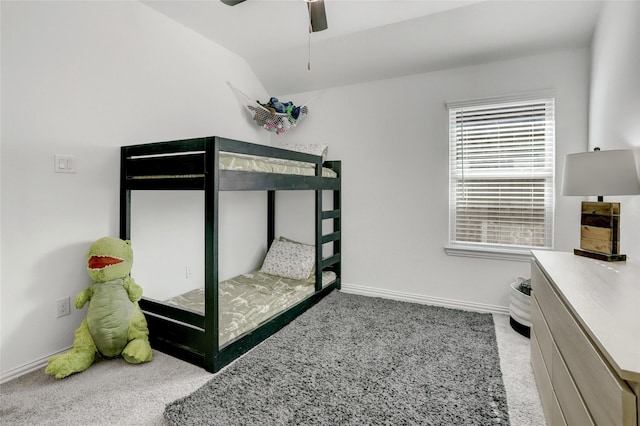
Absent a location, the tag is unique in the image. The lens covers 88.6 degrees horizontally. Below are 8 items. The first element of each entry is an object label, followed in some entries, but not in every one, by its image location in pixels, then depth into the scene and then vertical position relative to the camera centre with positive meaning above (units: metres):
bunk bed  1.90 +0.09
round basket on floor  2.36 -0.79
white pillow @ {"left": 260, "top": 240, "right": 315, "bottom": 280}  3.25 -0.59
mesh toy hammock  3.43 +0.96
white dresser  0.71 -0.37
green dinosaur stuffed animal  1.93 -0.68
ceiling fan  1.83 +1.09
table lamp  1.47 +0.08
